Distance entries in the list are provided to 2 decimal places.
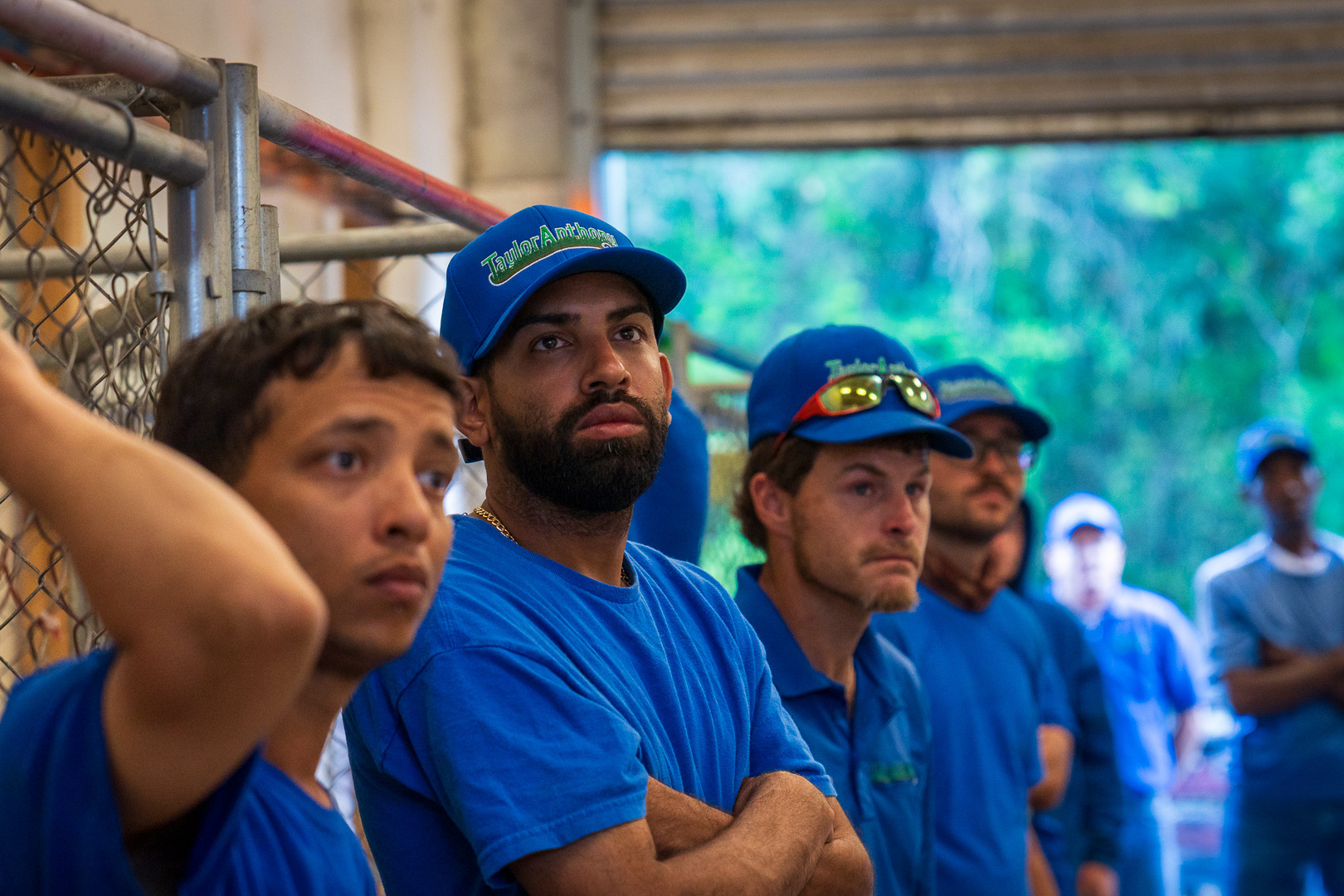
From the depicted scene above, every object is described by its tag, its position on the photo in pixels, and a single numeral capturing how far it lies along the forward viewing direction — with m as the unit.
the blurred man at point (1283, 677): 4.43
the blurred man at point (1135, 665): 4.91
